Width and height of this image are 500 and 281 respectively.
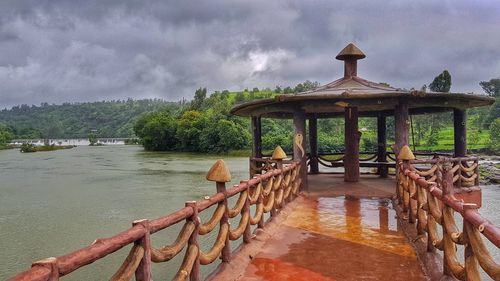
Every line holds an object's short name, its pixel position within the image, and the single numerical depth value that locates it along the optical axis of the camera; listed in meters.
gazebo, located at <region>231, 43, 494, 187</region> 9.16
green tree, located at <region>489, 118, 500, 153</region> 42.56
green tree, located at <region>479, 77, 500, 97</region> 72.81
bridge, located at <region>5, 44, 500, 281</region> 3.26
